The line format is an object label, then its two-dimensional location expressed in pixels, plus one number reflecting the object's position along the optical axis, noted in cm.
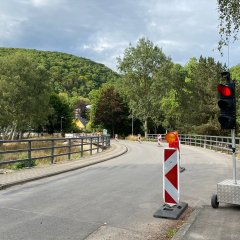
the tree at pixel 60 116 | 6684
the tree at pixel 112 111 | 5287
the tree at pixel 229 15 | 784
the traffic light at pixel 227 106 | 553
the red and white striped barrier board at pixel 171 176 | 516
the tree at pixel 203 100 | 3011
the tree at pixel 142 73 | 4311
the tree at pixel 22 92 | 3734
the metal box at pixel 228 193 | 546
